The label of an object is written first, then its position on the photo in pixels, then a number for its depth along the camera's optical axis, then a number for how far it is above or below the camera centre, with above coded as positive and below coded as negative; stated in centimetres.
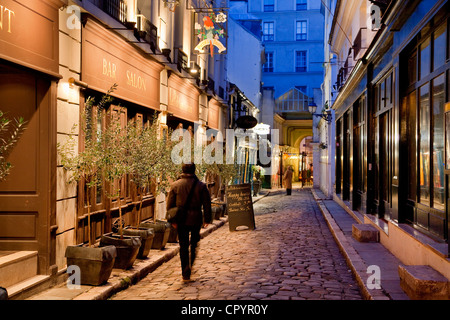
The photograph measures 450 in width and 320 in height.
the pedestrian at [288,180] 2923 -86
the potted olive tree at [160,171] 906 -9
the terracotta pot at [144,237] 866 -128
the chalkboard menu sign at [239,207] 1352 -114
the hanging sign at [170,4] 1252 +426
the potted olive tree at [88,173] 679 -12
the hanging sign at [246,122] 2416 +224
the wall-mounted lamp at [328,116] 2488 +267
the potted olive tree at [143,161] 844 +9
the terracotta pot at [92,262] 676 -135
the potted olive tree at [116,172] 770 -9
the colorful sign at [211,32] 1533 +438
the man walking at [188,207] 755 -64
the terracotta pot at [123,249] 773 -133
